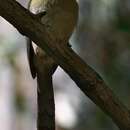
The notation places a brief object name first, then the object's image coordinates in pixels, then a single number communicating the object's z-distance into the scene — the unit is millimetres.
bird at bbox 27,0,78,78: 6387
